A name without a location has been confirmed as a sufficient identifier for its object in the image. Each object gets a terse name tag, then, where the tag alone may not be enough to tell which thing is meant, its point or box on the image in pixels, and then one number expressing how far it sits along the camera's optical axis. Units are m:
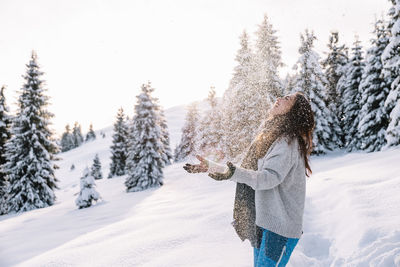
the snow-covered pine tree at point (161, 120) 26.47
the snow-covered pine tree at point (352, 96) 27.56
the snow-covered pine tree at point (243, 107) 21.97
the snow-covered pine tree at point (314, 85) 26.06
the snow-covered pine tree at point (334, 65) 31.64
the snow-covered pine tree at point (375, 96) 23.11
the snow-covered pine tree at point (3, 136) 21.64
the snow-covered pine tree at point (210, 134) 24.62
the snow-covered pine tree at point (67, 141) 108.79
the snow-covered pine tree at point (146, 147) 25.36
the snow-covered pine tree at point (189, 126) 45.34
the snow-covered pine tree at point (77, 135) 109.81
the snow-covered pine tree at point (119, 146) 42.50
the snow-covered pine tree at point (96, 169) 52.44
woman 2.19
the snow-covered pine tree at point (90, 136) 110.44
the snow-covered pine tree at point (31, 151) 20.95
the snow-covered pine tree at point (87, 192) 19.12
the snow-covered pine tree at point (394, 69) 14.85
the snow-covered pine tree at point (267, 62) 22.81
